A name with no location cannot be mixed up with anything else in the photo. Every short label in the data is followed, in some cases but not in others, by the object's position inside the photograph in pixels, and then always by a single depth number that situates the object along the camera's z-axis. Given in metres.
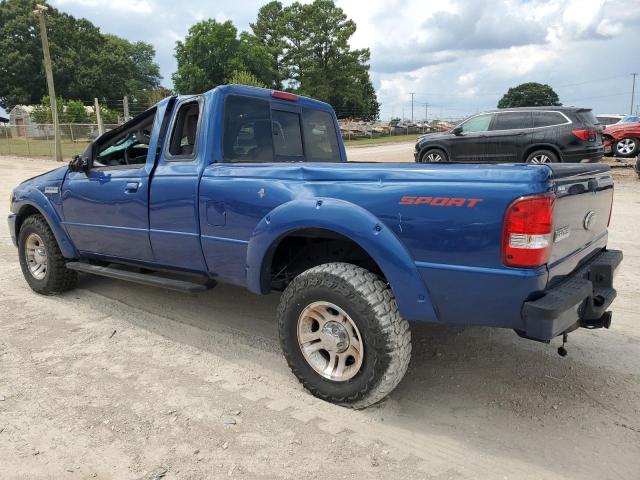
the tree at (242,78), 48.77
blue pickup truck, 2.47
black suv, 11.30
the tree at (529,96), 98.12
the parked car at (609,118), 18.69
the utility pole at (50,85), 23.25
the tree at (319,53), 65.56
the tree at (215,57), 61.09
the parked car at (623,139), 16.25
